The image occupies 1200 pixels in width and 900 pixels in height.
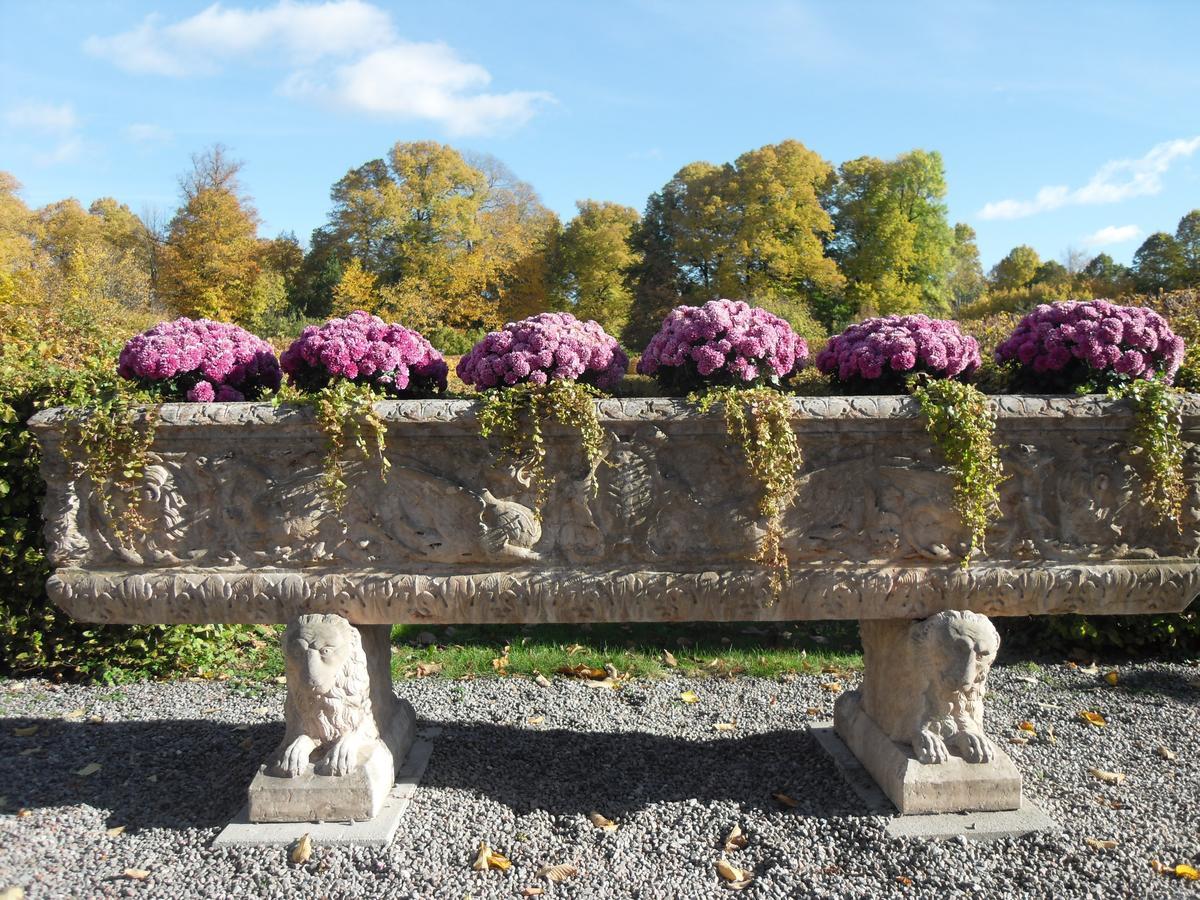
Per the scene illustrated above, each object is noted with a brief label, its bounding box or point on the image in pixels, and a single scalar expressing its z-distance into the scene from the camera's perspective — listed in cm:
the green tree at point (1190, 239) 2481
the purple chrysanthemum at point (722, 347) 325
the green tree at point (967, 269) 4547
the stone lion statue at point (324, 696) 312
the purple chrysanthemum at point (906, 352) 333
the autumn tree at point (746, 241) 2941
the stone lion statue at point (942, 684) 312
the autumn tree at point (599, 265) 3228
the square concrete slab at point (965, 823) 305
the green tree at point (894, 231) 3150
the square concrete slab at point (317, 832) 304
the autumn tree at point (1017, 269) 4122
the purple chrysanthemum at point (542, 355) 316
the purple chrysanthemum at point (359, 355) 333
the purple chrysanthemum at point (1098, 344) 326
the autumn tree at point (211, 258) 3056
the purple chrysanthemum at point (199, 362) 331
